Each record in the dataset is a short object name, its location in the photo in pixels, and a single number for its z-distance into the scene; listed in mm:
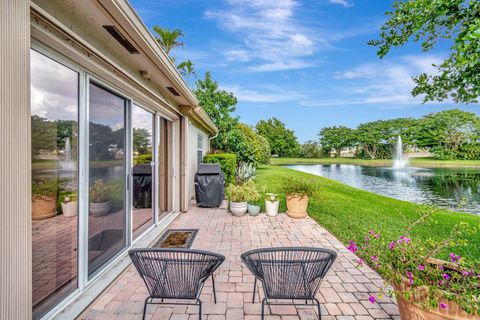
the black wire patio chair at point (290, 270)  2092
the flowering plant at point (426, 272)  1754
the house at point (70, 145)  1579
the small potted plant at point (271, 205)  6344
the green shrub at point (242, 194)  6441
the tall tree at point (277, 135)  43719
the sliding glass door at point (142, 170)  4133
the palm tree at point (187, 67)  19031
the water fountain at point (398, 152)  45894
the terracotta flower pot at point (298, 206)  6148
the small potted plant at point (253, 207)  6371
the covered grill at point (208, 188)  7164
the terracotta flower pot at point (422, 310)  1744
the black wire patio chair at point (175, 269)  2072
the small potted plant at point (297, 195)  6156
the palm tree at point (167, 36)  17859
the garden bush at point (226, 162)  10366
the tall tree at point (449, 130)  42719
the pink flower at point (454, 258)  2046
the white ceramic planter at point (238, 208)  6293
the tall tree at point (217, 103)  17422
